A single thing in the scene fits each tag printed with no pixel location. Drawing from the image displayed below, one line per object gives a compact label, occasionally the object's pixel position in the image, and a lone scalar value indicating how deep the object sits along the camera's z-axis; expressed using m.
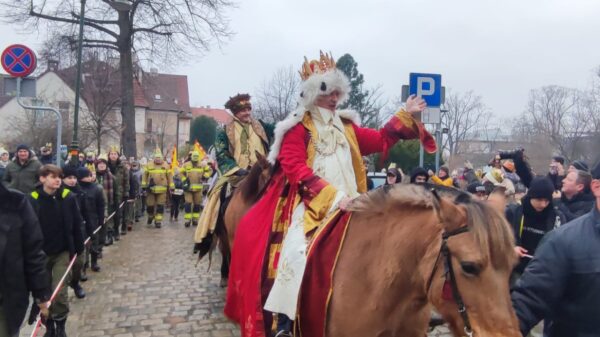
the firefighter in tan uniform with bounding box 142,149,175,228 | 15.11
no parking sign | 9.72
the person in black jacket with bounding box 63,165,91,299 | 7.34
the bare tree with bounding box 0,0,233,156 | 23.25
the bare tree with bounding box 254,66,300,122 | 36.28
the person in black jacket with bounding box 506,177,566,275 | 5.98
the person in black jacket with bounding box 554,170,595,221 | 6.02
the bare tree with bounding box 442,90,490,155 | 58.25
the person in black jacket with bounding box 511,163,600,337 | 2.55
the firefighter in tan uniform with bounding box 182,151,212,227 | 15.31
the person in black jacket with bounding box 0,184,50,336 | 4.10
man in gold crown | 3.71
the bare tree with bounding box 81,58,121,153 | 28.44
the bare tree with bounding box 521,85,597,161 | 43.91
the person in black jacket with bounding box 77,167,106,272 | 9.26
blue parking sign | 7.02
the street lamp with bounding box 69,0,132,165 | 12.38
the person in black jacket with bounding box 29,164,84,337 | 6.10
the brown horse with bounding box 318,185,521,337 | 2.30
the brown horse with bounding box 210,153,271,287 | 5.82
